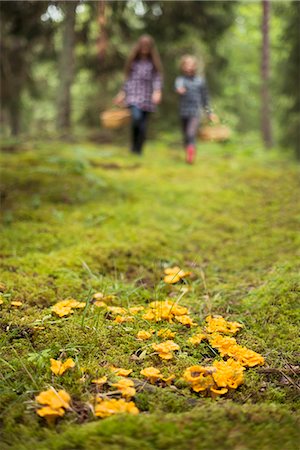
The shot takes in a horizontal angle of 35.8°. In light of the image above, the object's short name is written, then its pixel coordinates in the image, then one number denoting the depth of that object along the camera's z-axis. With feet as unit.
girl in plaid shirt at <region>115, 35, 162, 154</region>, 29.32
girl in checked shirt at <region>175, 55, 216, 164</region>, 29.84
